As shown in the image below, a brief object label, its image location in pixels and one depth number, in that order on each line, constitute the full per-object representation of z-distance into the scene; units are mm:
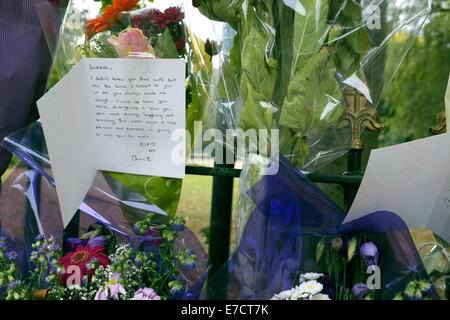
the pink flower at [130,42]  928
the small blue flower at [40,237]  906
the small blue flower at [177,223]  876
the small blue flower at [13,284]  844
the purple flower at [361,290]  760
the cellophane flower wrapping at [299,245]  766
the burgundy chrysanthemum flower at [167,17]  947
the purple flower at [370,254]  782
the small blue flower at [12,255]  918
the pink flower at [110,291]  781
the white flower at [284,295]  738
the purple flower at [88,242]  921
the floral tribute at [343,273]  749
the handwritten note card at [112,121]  936
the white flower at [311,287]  735
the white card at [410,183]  765
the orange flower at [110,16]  960
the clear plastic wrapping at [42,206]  958
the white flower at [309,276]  770
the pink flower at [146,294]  778
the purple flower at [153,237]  898
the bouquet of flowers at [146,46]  948
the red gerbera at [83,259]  861
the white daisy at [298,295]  733
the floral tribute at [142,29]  937
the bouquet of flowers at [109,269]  827
